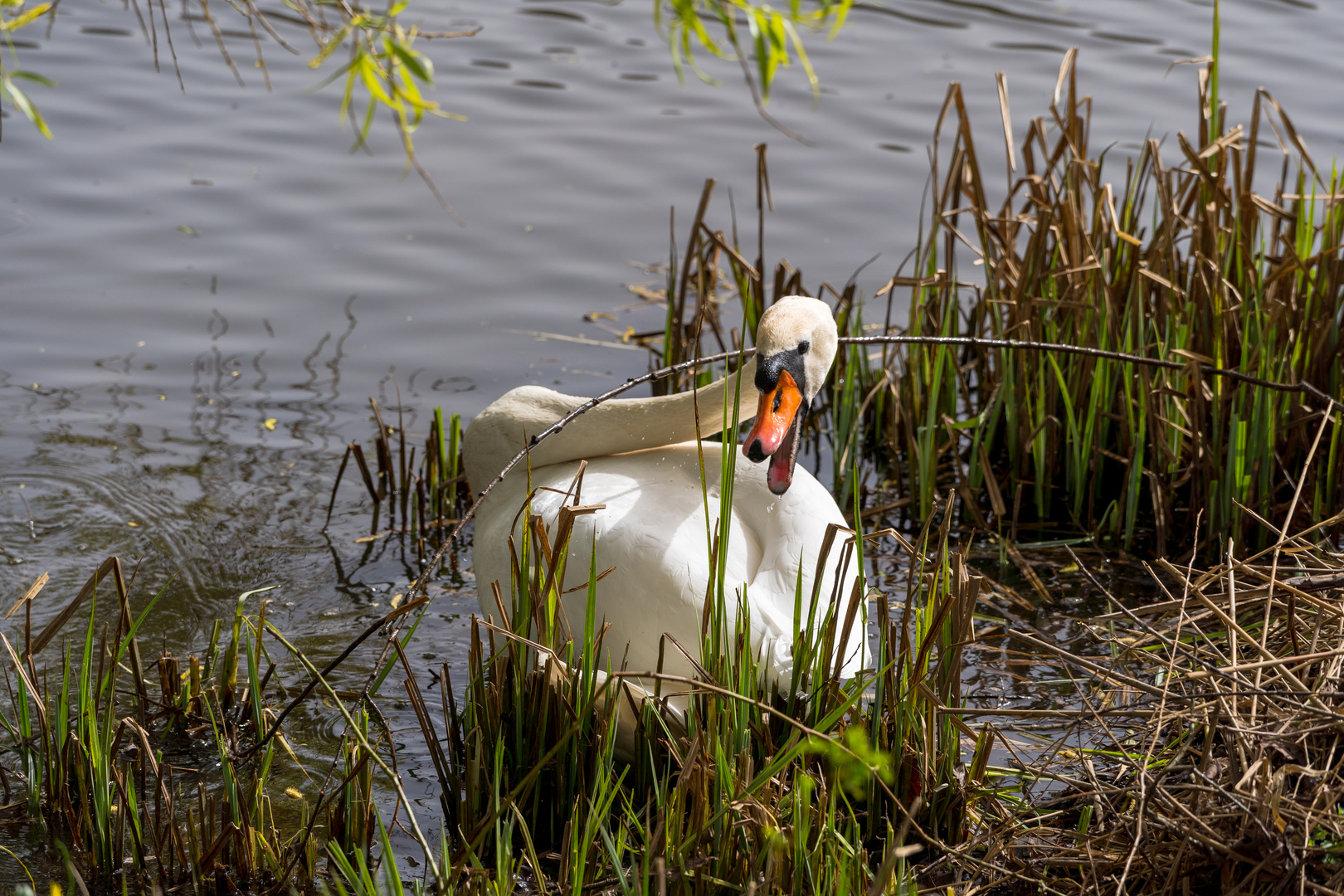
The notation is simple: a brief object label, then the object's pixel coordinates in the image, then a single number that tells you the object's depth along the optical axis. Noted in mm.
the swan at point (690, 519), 6617
